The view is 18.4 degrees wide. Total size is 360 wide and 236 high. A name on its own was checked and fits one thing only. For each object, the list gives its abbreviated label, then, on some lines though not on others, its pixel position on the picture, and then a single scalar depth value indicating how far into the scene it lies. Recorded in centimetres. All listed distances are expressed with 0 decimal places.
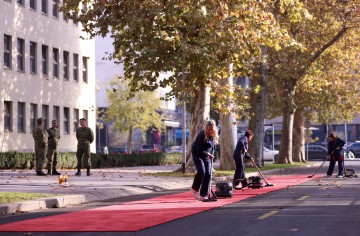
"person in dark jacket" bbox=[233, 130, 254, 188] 3050
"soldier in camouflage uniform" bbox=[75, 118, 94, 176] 3681
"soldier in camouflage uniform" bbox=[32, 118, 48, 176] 3701
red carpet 1700
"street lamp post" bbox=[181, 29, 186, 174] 3784
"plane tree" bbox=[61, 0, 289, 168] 3688
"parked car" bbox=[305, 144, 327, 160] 9100
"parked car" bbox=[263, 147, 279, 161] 8750
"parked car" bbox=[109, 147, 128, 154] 9338
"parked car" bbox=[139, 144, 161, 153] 9289
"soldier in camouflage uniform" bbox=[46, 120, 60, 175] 3731
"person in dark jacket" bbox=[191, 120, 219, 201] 2444
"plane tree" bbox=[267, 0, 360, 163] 5559
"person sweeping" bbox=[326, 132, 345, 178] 4081
